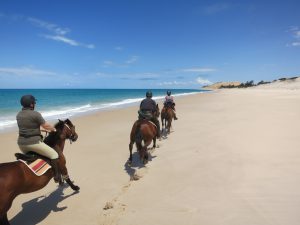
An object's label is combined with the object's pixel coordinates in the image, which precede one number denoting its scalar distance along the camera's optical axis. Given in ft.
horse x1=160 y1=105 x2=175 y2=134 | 44.67
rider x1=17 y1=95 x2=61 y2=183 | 17.54
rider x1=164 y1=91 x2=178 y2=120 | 48.33
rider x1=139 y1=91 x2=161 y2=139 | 32.32
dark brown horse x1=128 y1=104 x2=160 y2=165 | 27.53
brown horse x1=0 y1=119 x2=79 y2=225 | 14.51
